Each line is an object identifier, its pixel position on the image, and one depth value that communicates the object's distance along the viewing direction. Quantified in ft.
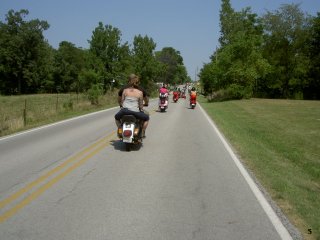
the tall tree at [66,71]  315.37
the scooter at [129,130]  35.73
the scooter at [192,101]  105.70
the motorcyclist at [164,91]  89.95
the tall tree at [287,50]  208.89
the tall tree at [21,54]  279.86
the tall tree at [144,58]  206.80
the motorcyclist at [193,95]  105.60
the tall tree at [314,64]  194.74
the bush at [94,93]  110.73
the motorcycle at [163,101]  89.20
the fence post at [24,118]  63.78
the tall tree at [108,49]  134.31
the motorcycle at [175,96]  145.48
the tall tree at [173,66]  491.72
